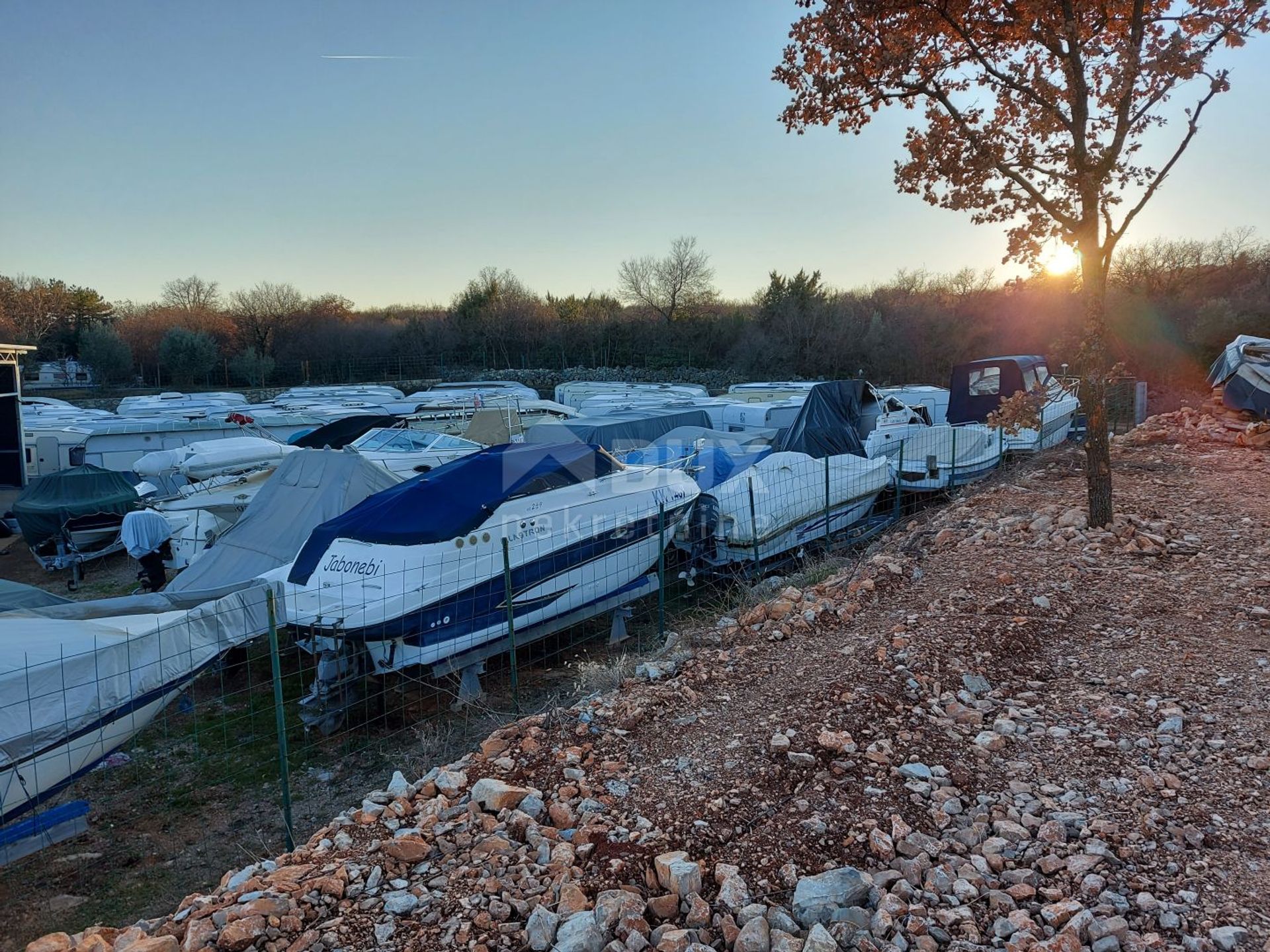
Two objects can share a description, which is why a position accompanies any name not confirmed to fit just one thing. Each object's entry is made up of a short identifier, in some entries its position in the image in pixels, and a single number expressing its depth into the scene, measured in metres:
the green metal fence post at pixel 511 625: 5.90
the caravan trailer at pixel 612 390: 27.84
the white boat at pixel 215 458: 15.12
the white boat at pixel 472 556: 6.54
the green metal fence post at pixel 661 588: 7.13
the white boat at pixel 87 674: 4.46
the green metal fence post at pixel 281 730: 4.71
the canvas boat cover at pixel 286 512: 9.03
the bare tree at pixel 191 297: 66.19
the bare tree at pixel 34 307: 50.94
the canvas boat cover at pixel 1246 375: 13.74
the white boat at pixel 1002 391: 14.51
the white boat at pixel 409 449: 13.33
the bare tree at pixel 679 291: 57.81
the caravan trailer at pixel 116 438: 18.72
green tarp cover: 12.89
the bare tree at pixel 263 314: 58.34
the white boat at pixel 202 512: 11.12
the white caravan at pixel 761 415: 19.14
